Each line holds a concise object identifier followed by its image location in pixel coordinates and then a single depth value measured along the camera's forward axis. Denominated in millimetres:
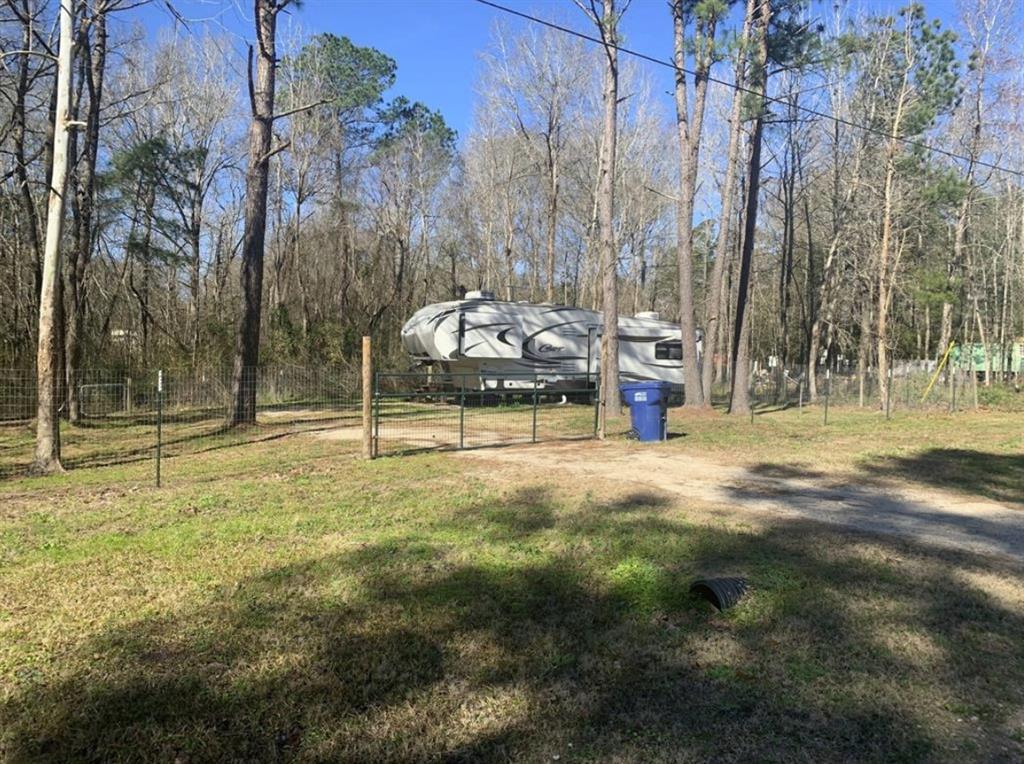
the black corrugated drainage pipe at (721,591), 4121
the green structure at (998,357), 30141
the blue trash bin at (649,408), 12164
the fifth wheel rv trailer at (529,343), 18719
